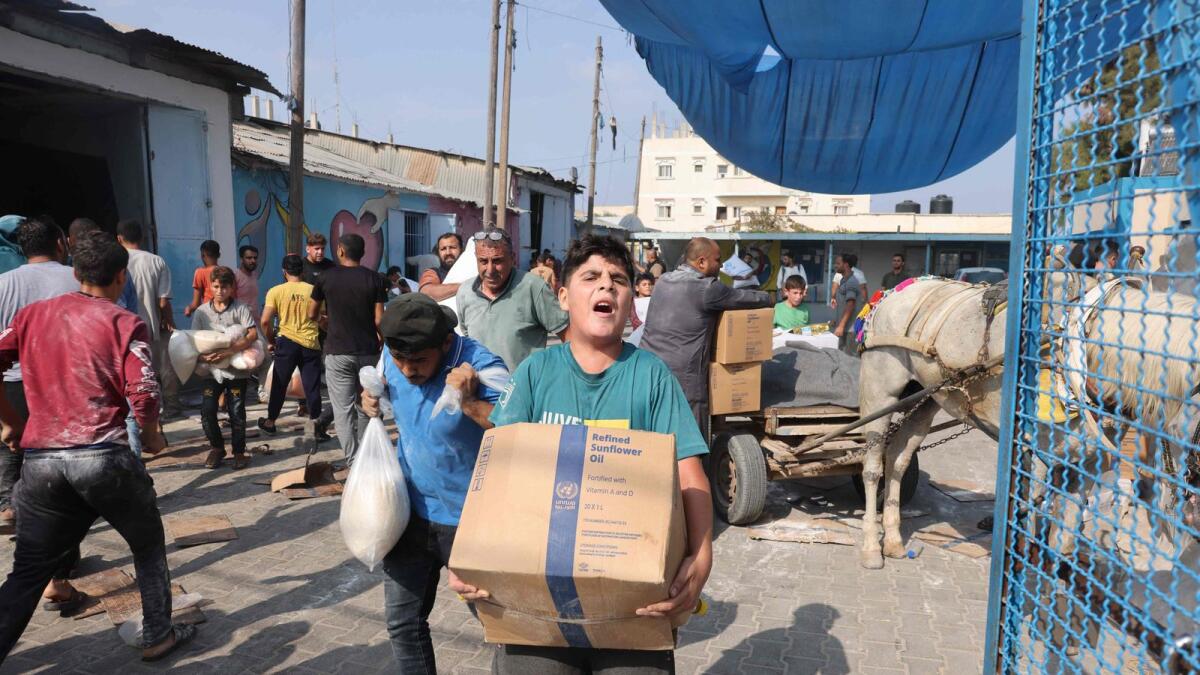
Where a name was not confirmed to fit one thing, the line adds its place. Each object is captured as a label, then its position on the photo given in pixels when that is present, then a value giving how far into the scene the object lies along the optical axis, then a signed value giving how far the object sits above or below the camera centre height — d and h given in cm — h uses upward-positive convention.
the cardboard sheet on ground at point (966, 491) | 603 -179
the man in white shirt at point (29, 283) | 406 -4
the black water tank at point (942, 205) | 3344 +369
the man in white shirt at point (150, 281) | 632 -3
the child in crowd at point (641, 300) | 876 -24
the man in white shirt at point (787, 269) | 1602 +41
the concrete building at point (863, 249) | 2375 +123
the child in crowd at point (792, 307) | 740 -25
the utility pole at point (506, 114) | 1841 +439
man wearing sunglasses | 403 -16
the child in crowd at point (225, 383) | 625 -92
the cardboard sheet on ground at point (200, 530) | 477 -171
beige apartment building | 5216 +684
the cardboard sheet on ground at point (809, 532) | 503 -178
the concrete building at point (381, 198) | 1267 +196
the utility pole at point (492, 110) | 1773 +426
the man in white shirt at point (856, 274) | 1033 +14
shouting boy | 186 -30
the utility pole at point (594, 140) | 2625 +509
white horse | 274 -42
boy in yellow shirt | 692 -54
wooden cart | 504 -124
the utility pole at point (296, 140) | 993 +194
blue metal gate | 156 +8
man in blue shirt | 246 -63
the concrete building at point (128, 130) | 816 +198
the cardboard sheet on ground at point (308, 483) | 580 -169
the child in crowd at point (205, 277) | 755 +1
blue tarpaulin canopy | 340 +113
